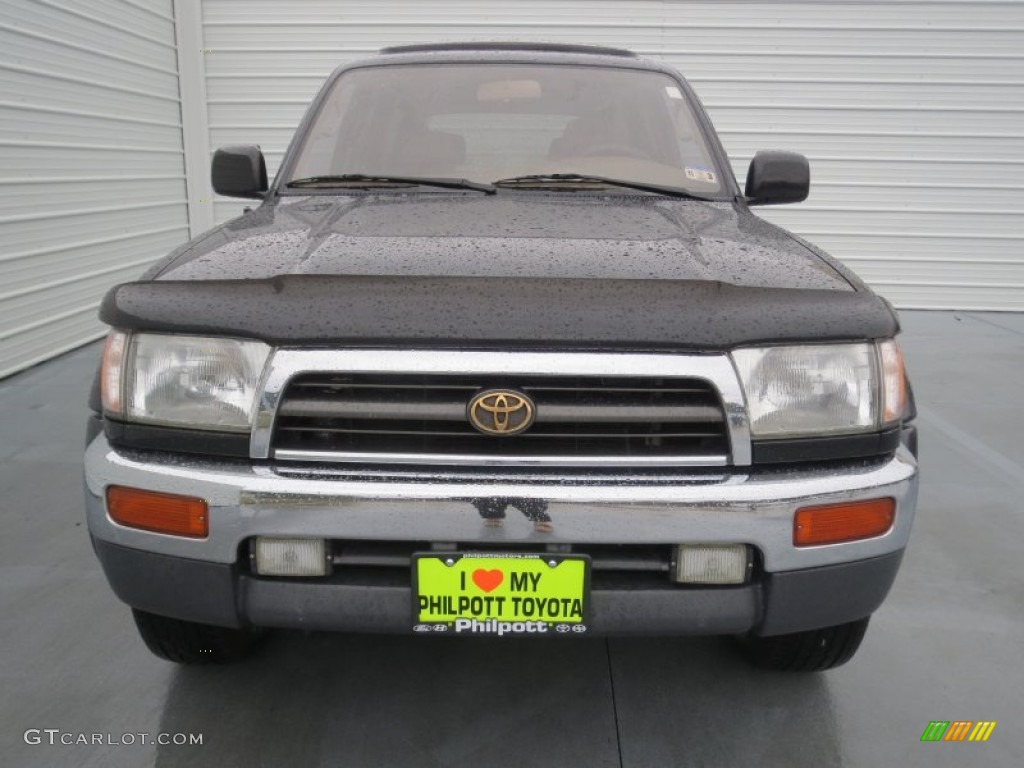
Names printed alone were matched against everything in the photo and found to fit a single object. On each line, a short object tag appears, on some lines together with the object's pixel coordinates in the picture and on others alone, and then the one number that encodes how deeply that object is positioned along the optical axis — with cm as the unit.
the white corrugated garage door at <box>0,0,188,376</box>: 499
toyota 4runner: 155
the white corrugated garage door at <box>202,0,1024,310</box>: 737
